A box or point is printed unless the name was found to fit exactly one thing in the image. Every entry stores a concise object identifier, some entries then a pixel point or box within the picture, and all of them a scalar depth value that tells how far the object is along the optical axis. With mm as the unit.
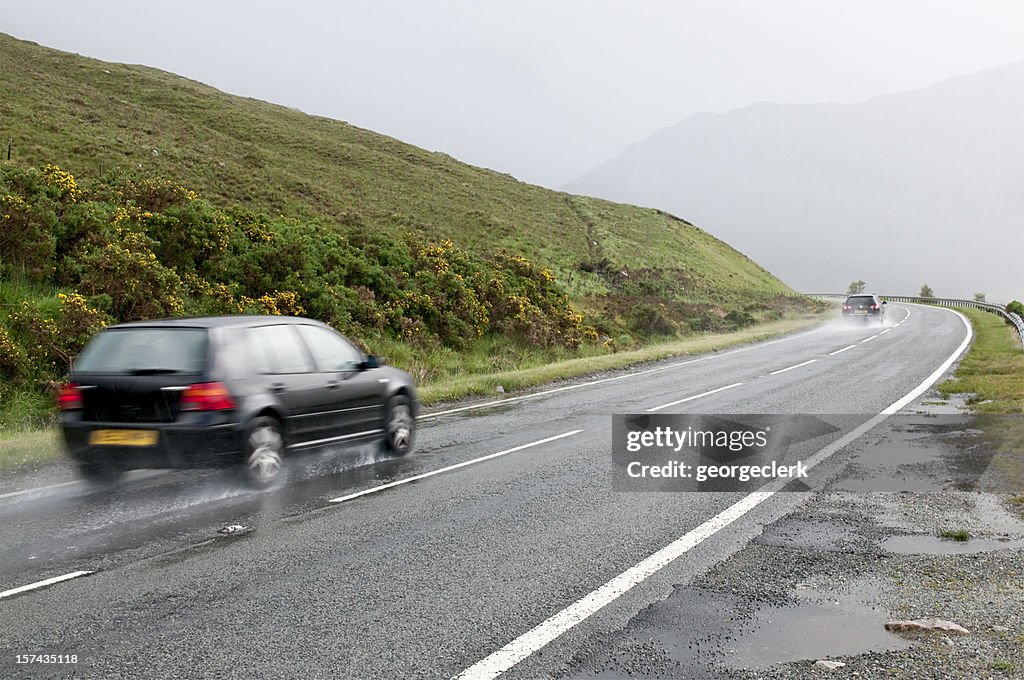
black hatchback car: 7387
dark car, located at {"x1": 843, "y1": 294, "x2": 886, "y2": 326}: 41406
